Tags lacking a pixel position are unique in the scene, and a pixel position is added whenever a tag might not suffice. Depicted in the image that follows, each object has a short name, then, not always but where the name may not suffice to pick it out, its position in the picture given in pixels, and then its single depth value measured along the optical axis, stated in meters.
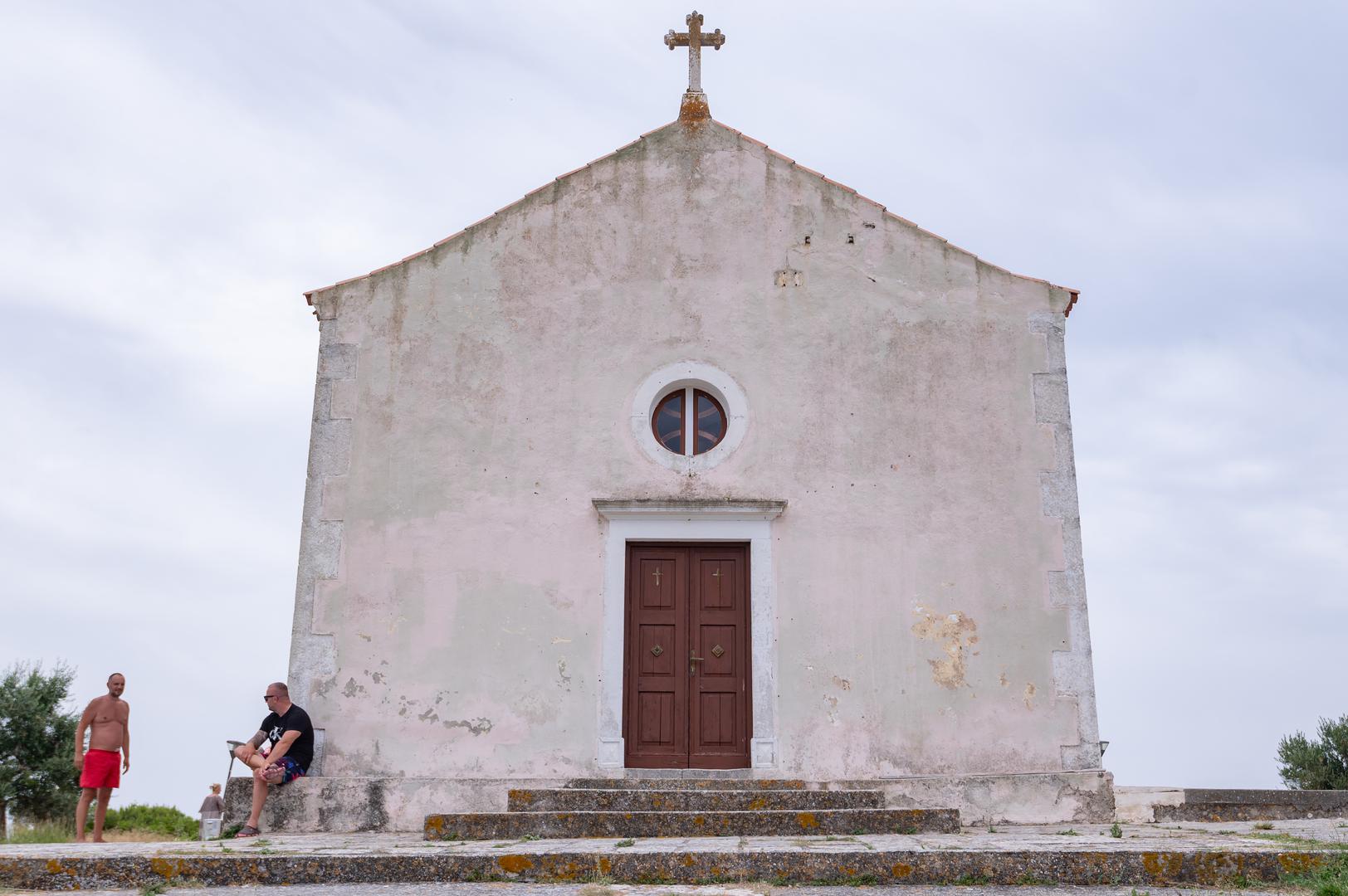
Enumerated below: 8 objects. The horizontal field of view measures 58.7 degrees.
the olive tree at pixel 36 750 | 15.65
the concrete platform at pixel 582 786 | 9.52
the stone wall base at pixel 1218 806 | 10.17
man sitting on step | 9.38
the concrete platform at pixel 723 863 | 6.36
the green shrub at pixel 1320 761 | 15.43
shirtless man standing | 9.96
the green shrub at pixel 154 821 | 17.33
